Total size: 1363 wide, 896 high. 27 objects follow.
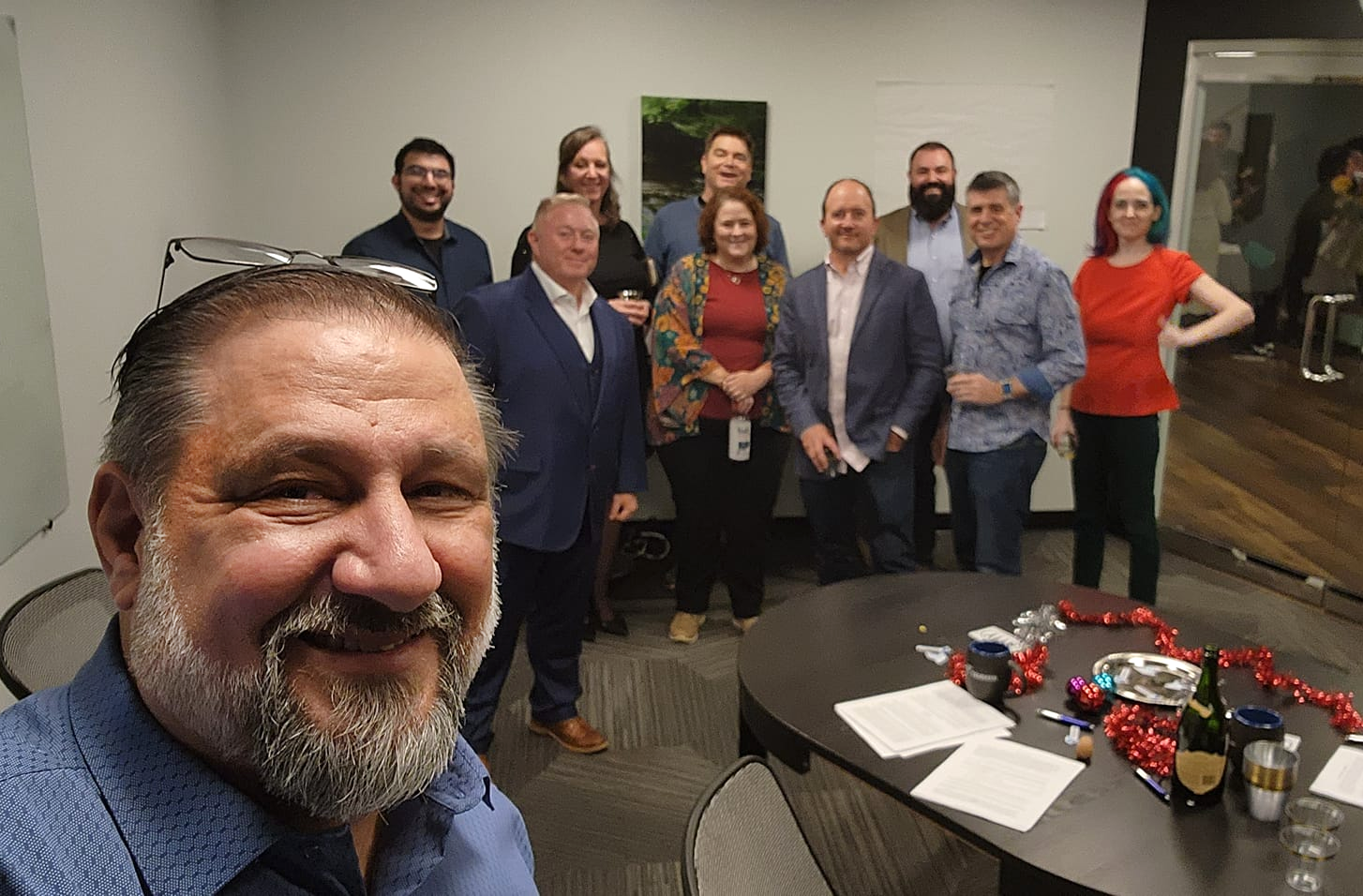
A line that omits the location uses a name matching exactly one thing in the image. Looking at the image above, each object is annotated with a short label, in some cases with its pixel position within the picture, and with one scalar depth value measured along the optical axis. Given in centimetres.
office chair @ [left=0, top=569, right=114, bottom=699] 166
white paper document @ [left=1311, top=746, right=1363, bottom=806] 156
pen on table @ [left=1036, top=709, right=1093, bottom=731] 179
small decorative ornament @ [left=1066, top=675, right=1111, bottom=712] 184
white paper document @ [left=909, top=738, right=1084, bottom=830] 155
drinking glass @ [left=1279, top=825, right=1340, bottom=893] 134
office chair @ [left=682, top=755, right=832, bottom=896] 122
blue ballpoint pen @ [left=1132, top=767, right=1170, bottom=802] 157
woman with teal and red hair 341
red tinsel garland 166
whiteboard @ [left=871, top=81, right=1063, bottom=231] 469
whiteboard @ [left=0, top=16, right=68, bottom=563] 212
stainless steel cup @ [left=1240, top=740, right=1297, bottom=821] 148
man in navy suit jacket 263
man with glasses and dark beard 358
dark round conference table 141
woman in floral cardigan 348
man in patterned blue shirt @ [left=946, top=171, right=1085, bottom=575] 320
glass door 416
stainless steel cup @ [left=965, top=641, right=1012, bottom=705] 189
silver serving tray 188
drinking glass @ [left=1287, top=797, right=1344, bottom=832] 141
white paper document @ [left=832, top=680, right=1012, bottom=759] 176
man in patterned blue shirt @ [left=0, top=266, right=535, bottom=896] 64
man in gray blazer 337
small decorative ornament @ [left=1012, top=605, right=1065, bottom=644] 215
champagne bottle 153
